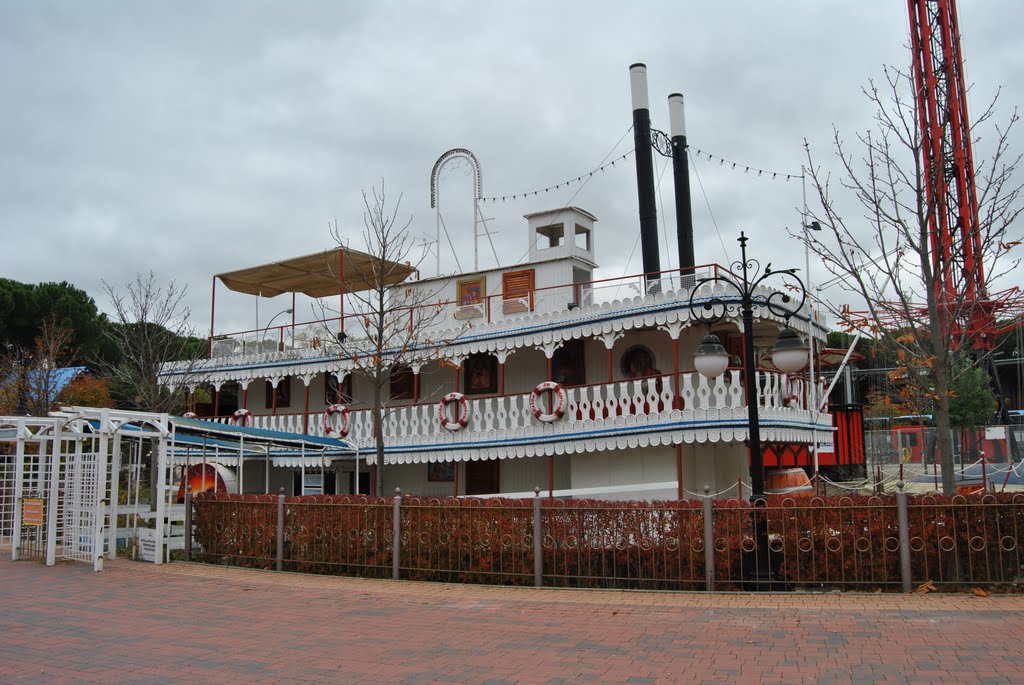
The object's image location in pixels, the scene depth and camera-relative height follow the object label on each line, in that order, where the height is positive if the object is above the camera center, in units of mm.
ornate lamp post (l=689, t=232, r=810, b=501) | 10531 +1133
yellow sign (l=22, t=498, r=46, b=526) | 15453 -857
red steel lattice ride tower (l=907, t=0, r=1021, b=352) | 13758 +5592
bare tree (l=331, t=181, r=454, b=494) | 18750 +3209
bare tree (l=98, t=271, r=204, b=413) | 24125 +2957
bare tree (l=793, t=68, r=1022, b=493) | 12656 +2764
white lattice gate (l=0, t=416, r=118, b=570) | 14422 -620
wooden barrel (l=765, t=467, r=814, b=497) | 17856 -742
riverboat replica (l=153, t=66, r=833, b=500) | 17438 +1944
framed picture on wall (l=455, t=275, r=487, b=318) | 21641 +4162
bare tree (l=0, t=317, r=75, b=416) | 25859 +3033
